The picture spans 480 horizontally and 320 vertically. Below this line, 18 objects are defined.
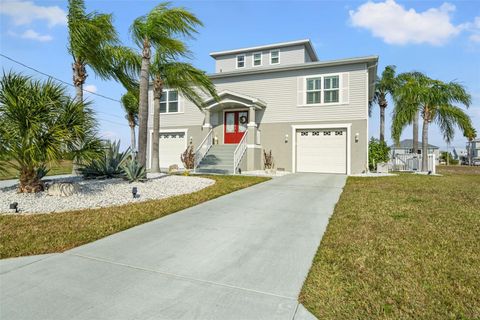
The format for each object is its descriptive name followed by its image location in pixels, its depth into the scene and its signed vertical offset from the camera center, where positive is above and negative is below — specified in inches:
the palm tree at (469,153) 1800.9 +69.3
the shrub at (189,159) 598.5 +3.8
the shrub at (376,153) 627.2 +21.3
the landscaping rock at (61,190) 265.9 -28.5
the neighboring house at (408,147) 2035.6 +120.3
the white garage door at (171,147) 751.1 +38.5
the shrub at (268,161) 648.4 +1.8
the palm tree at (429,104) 682.2 +145.9
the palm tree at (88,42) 347.6 +156.1
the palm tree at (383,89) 1062.4 +292.4
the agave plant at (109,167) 369.7 -8.5
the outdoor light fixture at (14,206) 218.4 -36.3
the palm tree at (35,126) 247.1 +32.1
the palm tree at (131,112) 1123.2 +214.0
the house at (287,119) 590.2 +101.2
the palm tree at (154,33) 368.5 +176.9
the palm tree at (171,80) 466.9 +141.8
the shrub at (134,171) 352.8 -13.3
